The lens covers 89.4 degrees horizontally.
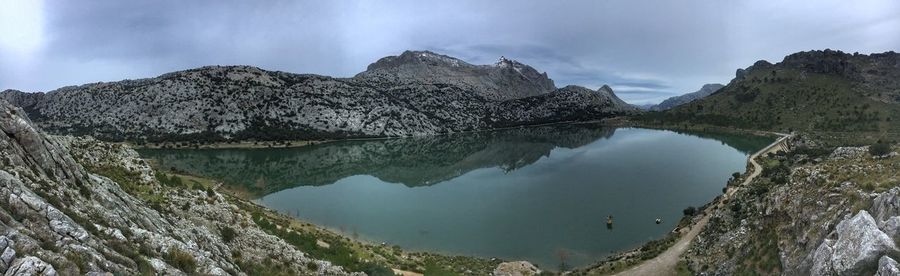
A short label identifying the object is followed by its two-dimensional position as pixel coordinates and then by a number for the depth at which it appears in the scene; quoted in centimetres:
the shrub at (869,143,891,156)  2828
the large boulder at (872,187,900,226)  1657
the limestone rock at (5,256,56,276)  839
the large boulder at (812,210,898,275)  1450
